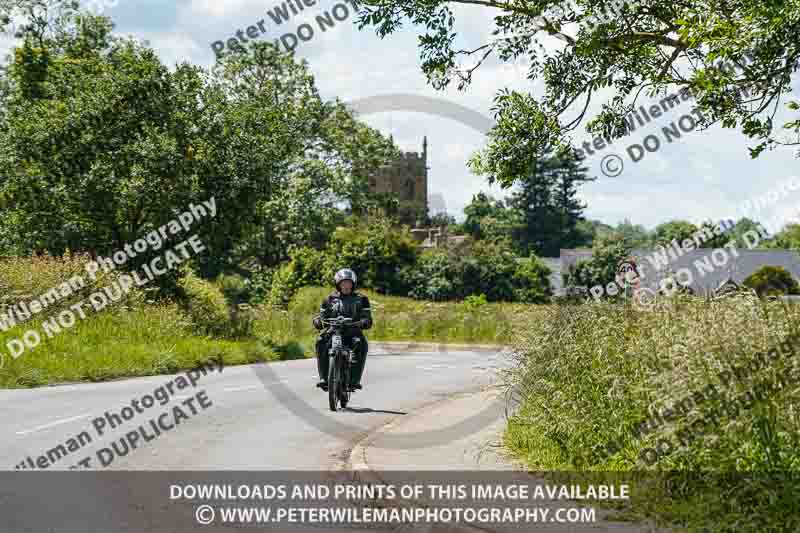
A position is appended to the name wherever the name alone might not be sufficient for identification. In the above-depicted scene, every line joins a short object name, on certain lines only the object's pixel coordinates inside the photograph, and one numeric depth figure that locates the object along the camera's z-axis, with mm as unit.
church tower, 75438
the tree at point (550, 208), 114062
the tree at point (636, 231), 174238
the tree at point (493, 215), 105188
